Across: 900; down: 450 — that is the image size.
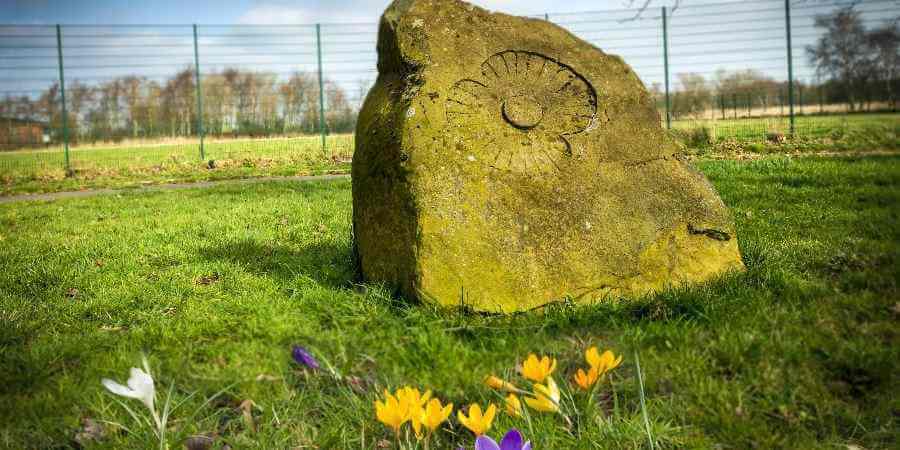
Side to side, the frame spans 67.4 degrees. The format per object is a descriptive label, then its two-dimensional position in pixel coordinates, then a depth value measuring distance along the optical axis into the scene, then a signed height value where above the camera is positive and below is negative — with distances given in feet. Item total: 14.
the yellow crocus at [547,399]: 5.22 -1.78
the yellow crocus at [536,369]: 5.40 -1.58
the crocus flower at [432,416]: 4.83 -1.73
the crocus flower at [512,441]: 4.56 -1.82
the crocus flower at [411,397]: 4.93 -1.62
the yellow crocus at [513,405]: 5.63 -1.98
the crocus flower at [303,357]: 7.29 -1.92
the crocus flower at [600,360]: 5.68 -1.60
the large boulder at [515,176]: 12.30 -0.06
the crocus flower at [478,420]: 4.68 -1.72
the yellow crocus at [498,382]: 5.91 -1.88
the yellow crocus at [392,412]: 4.79 -1.67
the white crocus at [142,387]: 4.85 -1.45
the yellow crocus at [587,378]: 5.62 -1.75
